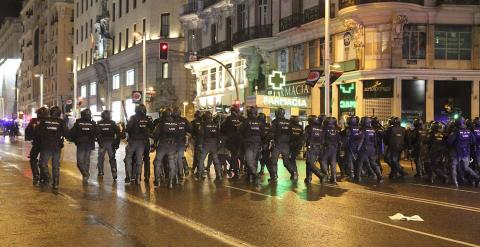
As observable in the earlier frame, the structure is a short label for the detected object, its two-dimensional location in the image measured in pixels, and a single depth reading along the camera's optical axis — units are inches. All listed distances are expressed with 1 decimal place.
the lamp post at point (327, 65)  1000.2
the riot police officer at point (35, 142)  540.4
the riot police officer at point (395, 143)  657.0
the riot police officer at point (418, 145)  682.2
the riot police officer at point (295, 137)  607.5
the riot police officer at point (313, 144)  593.6
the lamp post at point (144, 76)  1688.6
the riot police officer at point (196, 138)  631.2
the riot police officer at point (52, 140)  528.4
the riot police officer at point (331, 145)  605.6
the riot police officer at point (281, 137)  600.7
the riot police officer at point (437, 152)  632.4
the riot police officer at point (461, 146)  593.9
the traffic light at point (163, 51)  1266.0
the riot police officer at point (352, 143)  631.2
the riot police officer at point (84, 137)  584.7
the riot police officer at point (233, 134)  644.7
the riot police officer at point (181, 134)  561.1
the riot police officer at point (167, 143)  548.4
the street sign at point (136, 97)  1684.3
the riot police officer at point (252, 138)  600.6
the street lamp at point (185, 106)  1880.9
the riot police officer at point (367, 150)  625.6
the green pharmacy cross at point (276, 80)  1316.4
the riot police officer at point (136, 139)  569.9
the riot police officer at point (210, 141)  615.8
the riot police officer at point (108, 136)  602.4
